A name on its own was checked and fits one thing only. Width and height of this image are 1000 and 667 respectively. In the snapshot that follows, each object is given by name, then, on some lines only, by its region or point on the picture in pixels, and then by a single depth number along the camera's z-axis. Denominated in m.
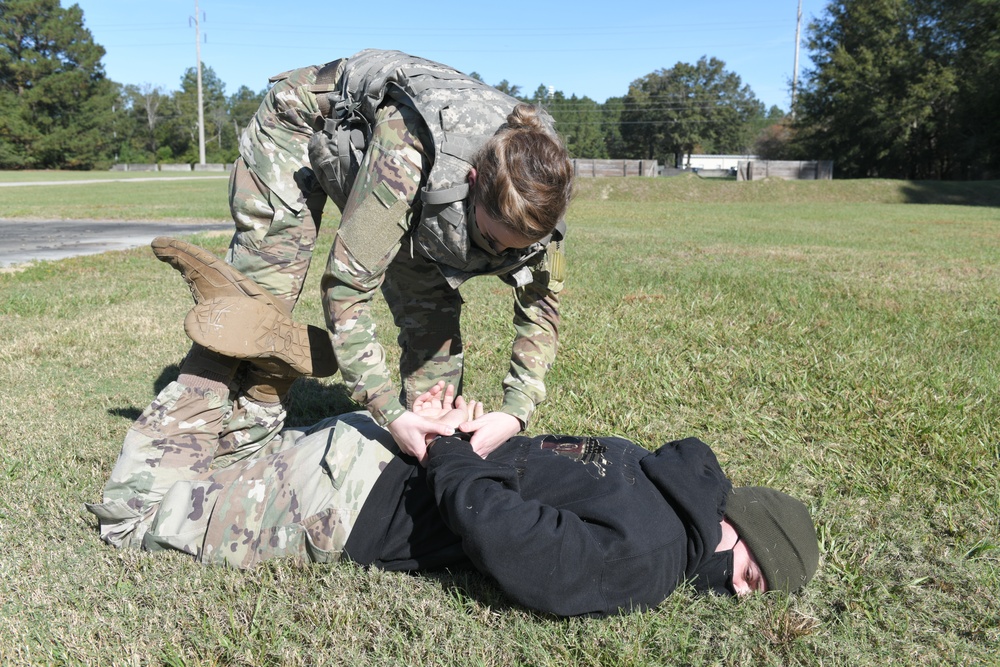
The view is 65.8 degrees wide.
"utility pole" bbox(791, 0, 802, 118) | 44.61
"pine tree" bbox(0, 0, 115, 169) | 59.12
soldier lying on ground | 2.04
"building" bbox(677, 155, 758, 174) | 81.68
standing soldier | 2.30
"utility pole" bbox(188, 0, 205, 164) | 61.25
